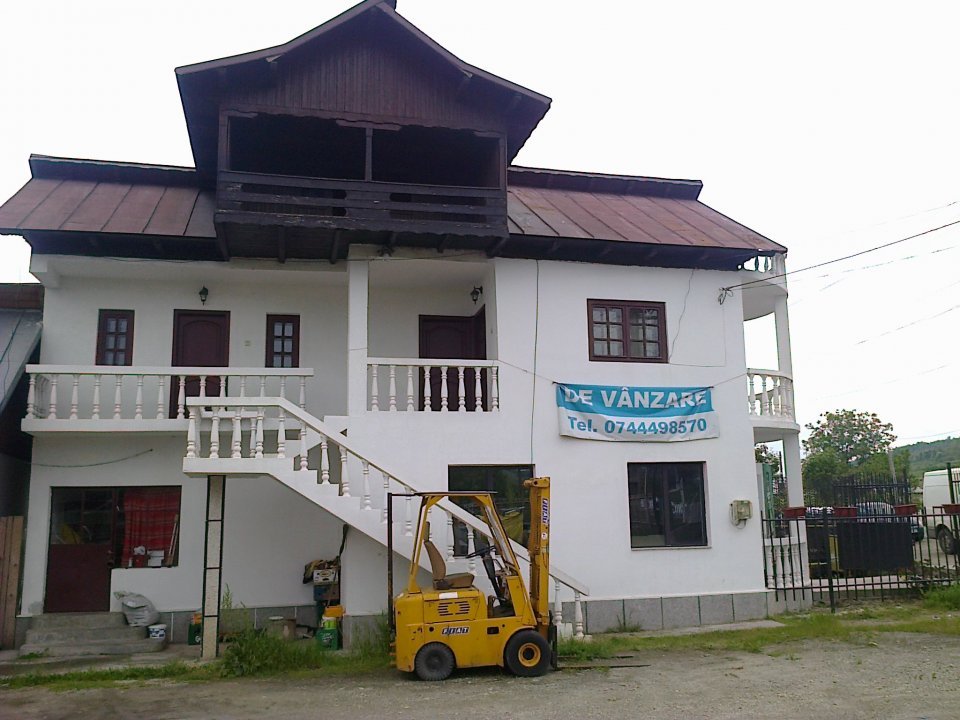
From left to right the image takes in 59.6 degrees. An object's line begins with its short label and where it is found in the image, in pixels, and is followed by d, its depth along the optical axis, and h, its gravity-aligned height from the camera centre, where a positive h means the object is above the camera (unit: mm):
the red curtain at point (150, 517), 13492 +75
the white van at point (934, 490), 25344 +608
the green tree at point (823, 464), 42812 +2454
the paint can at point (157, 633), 12586 -1646
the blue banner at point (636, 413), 13492 +1643
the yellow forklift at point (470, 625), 9570 -1226
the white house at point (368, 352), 12750 +2755
